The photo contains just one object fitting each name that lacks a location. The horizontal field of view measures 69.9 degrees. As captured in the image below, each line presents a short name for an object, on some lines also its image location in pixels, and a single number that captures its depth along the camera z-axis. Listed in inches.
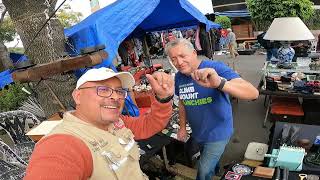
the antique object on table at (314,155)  81.9
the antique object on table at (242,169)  83.9
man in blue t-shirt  83.9
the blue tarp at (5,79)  170.7
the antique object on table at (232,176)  81.9
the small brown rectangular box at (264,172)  79.1
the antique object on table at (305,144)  90.5
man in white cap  36.6
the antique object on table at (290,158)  77.6
